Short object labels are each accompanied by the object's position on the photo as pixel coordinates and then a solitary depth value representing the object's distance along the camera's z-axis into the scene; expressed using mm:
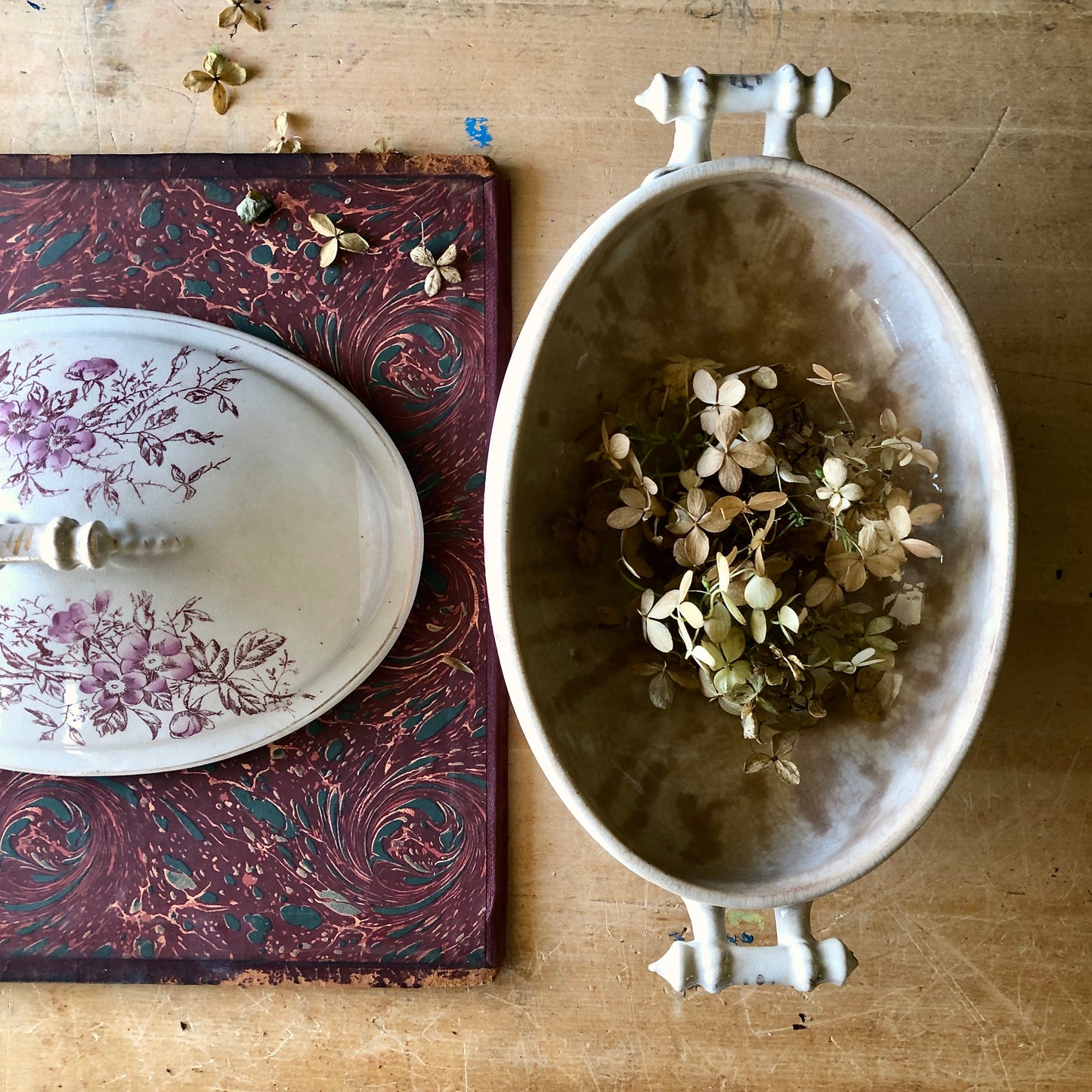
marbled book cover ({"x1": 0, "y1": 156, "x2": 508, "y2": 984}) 657
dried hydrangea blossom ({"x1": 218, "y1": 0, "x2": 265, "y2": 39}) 663
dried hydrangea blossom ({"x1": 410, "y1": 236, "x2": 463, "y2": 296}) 652
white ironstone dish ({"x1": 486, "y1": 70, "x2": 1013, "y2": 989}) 478
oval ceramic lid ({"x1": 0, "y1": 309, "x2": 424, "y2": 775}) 534
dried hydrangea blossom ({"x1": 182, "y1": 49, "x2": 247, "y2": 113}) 663
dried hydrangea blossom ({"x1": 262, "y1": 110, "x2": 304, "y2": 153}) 663
